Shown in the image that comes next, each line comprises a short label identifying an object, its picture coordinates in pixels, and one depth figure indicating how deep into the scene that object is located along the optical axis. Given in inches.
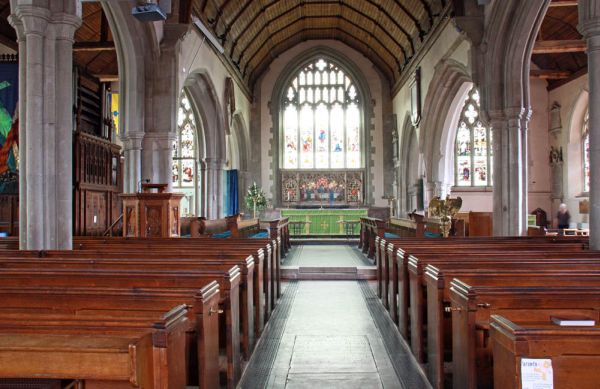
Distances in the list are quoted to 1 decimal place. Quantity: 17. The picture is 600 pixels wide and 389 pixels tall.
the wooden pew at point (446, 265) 124.5
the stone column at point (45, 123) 199.5
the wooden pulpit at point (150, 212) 267.4
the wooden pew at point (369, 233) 307.1
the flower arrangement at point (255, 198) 565.6
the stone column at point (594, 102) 191.8
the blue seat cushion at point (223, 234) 354.4
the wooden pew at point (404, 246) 176.1
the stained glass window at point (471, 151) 594.9
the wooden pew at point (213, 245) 177.6
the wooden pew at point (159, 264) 126.5
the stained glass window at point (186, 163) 646.5
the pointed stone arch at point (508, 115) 316.5
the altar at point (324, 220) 605.3
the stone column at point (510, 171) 320.8
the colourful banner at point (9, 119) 350.9
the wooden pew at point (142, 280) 104.8
